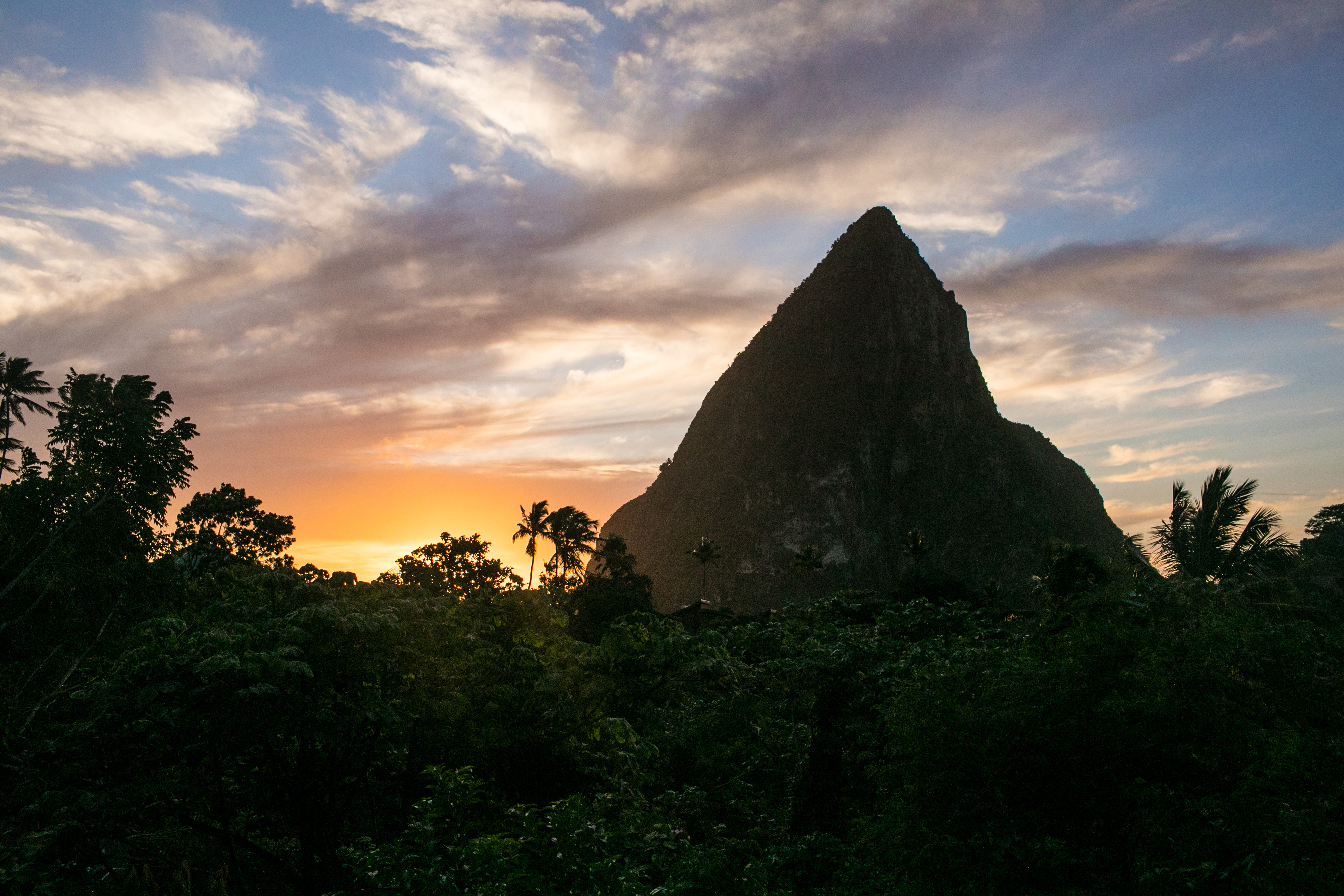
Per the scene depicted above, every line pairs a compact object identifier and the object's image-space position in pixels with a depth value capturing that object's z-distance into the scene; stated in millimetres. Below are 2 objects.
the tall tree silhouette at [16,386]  29859
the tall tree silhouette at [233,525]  40500
